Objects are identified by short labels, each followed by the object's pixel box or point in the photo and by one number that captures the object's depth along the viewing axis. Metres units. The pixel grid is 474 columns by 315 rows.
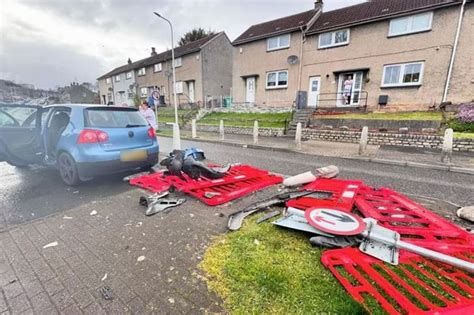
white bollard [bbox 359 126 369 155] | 8.30
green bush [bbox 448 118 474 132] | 9.96
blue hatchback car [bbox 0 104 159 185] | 4.32
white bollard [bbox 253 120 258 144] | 10.94
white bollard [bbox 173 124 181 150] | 7.88
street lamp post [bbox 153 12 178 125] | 14.48
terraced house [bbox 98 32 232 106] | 26.34
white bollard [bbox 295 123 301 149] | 9.82
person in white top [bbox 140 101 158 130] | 8.73
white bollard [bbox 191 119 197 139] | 13.85
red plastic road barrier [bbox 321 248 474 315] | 1.69
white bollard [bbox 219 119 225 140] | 12.82
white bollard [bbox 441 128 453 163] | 6.77
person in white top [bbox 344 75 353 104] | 16.33
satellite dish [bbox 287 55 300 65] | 18.52
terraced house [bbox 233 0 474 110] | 13.04
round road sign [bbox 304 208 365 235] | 2.53
